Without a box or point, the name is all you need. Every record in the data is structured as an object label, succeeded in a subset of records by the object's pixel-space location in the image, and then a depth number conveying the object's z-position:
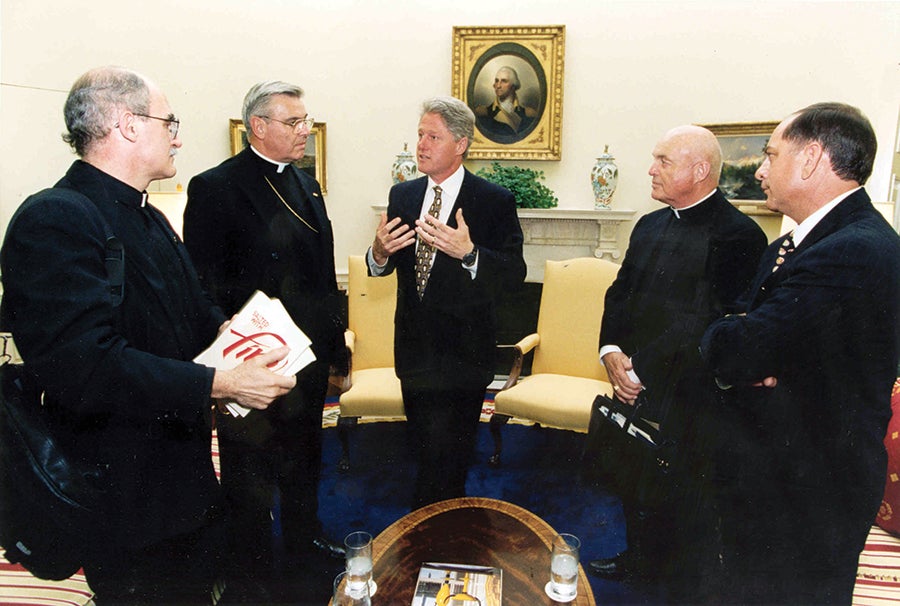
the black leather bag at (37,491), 0.95
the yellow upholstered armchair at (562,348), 2.49
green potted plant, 2.53
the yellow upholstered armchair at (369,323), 2.67
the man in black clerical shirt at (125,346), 0.96
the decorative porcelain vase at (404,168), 2.22
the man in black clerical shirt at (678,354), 1.58
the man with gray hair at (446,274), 1.77
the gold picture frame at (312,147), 2.04
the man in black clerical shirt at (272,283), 1.65
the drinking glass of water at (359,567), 1.18
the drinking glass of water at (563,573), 1.20
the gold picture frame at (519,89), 2.41
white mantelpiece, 2.37
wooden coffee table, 1.23
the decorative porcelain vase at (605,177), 2.12
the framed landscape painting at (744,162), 1.64
